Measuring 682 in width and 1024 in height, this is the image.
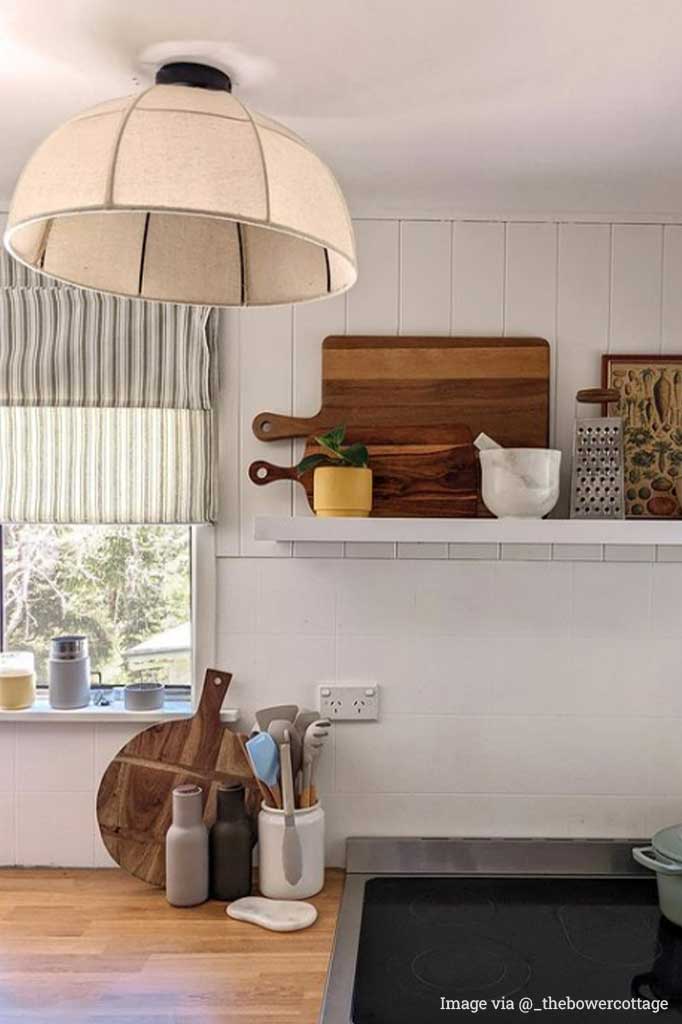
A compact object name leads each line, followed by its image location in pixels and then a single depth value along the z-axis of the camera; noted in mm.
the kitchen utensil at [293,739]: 1780
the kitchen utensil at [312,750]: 1750
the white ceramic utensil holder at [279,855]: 1739
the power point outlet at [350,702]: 1896
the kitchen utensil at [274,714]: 1836
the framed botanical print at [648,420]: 1870
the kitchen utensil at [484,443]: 1743
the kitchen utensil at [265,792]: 1782
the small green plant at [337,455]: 1721
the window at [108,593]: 1999
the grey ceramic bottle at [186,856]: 1715
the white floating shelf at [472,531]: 1643
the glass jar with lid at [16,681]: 1895
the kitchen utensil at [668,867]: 1632
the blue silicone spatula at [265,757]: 1729
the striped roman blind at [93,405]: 1865
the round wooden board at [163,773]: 1821
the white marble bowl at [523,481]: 1667
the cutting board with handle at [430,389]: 1882
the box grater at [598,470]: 1747
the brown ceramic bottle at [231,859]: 1742
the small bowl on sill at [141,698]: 1905
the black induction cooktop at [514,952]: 1406
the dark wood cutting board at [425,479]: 1850
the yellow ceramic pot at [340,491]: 1715
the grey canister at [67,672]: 1901
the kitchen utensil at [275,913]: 1633
